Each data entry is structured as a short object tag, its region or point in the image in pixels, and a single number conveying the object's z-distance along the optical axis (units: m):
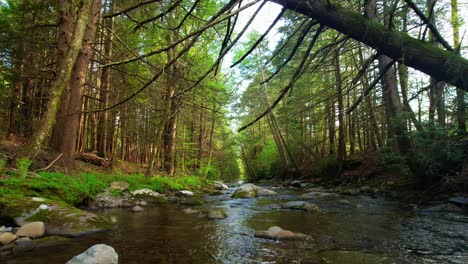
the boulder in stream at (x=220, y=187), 17.49
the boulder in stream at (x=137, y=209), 6.85
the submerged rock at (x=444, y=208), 6.60
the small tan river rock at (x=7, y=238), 3.52
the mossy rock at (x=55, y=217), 4.08
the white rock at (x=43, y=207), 4.37
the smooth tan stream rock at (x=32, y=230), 3.73
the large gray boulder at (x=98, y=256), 2.73
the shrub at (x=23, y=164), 3.91
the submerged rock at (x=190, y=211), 6.89
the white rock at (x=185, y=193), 11.09
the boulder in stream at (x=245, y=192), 11.72
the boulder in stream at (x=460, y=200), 6.77
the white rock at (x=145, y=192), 9.02
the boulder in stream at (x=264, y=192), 12.71
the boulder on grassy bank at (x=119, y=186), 8.64
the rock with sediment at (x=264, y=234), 4.32
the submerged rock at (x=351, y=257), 3.16
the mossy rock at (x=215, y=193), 13.30
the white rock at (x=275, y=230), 4.36
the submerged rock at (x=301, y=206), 7.23
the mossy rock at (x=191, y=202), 8.71
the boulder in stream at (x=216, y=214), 6.30
